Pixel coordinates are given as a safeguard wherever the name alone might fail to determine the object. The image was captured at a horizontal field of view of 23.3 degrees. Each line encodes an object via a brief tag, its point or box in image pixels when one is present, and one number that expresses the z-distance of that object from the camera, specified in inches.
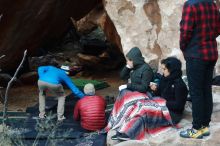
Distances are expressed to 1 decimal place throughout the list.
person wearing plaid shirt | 213.3
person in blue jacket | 289.4
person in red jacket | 268.8
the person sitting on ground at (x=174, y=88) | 245.9
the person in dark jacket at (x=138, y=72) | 263.1
